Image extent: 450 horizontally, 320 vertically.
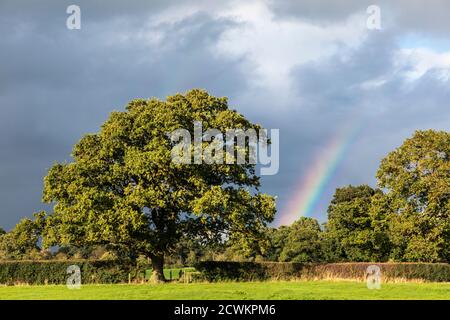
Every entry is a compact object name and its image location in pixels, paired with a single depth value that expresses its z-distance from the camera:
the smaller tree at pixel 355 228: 78.69
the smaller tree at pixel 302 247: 98.00
